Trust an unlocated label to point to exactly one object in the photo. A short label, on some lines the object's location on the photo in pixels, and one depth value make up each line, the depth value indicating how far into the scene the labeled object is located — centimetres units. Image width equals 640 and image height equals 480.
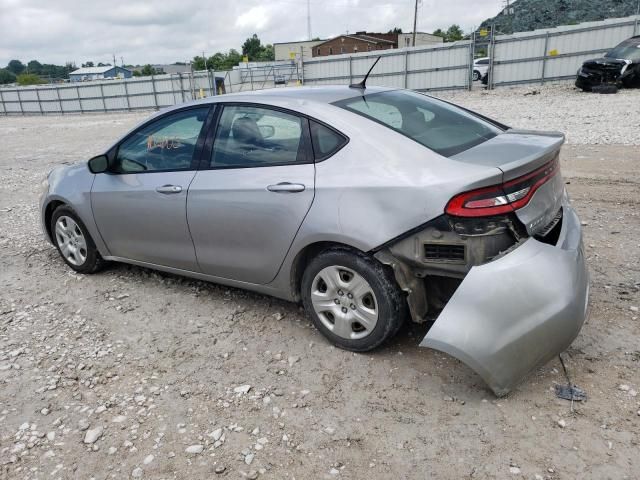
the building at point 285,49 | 7569
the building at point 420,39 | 7210
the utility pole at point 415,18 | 4795
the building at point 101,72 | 8840
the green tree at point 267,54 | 8555
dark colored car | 1671
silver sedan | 258
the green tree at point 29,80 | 6989
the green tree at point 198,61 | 8189
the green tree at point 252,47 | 10031
